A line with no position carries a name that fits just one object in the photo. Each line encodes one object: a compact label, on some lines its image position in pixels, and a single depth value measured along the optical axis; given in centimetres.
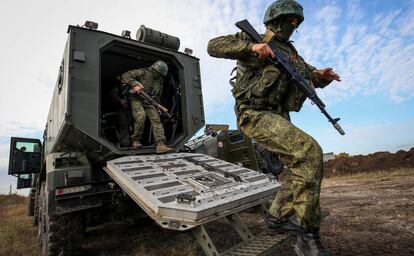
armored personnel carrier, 275
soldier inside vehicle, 526
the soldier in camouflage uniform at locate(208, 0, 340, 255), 227
